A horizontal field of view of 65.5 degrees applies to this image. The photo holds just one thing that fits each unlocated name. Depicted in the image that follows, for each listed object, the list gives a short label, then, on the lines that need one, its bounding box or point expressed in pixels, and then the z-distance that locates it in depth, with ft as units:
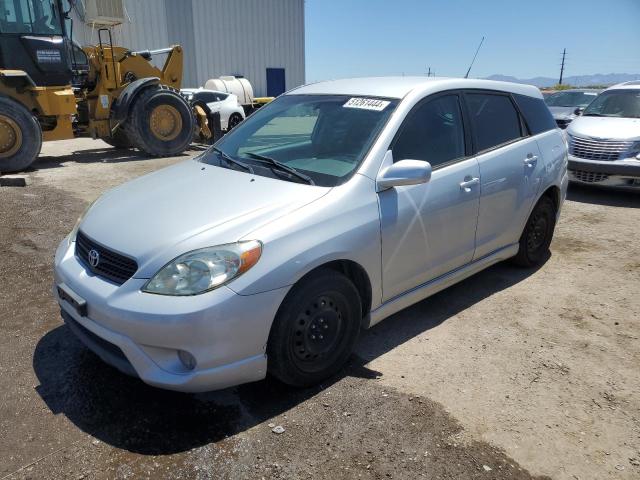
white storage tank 63.62
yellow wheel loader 29.54
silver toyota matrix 7.86
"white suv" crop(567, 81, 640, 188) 23.02
